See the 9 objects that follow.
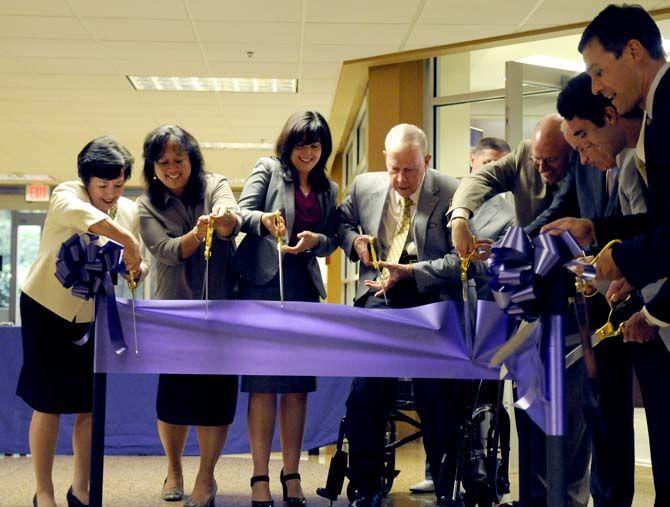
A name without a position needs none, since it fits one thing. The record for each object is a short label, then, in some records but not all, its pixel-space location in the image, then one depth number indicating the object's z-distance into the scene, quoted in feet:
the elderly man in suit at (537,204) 7.83
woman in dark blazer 10.00
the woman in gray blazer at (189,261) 10.09
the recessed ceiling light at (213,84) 25.30
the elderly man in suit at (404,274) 9.59
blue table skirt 14.98
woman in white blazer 9.16
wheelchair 9.63
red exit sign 47.21
